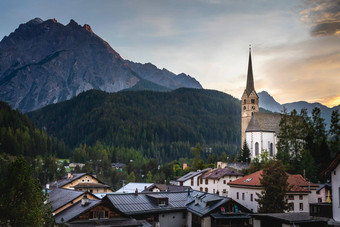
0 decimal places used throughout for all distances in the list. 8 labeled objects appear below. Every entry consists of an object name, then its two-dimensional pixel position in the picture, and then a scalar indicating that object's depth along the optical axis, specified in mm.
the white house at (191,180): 87062
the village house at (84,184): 82250
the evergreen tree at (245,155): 111181
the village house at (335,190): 29750
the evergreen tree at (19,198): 26359
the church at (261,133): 114000
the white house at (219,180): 77688
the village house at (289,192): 57625
